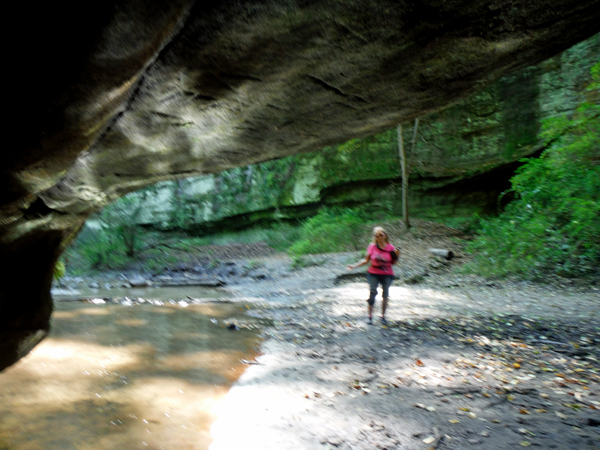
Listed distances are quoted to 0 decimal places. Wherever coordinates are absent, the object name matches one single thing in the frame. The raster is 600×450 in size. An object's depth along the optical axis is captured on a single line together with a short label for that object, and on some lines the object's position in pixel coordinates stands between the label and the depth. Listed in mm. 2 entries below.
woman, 7059
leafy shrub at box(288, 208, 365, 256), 16719
